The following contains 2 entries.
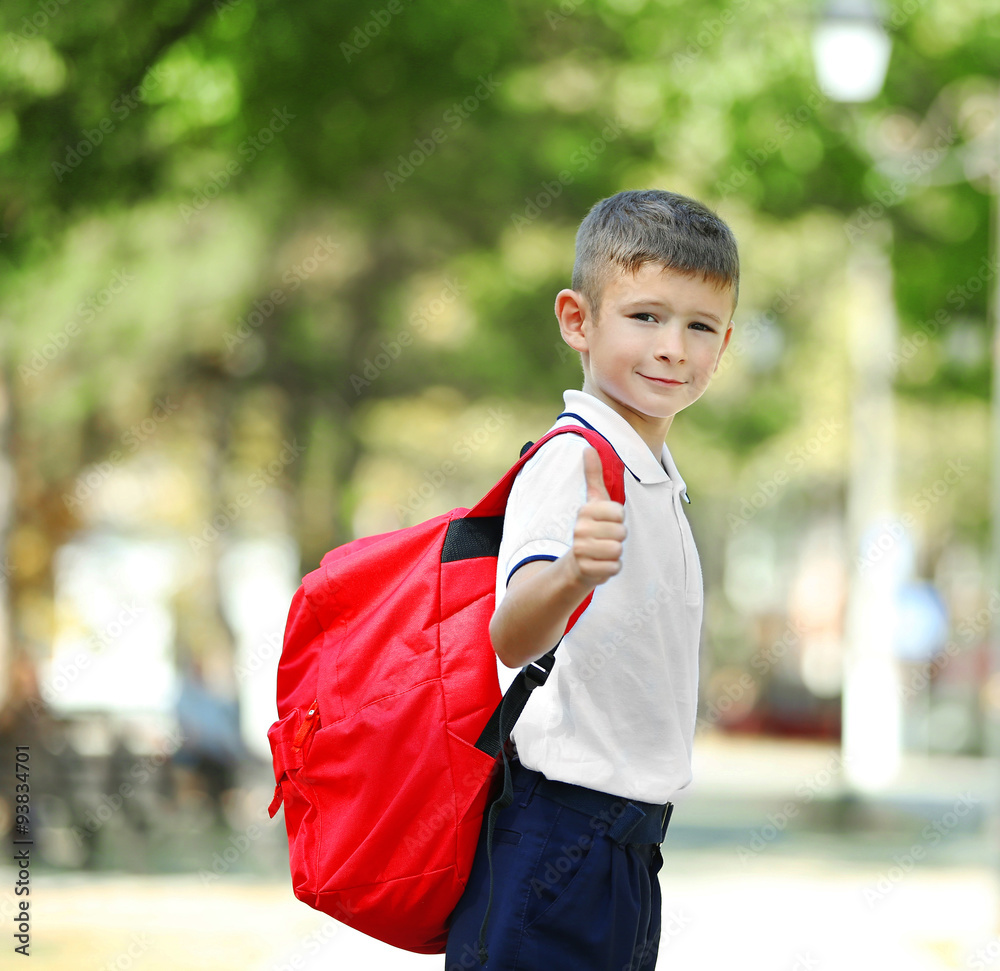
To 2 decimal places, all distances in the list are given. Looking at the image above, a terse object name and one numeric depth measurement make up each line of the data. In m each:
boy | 5.45
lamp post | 26.83
